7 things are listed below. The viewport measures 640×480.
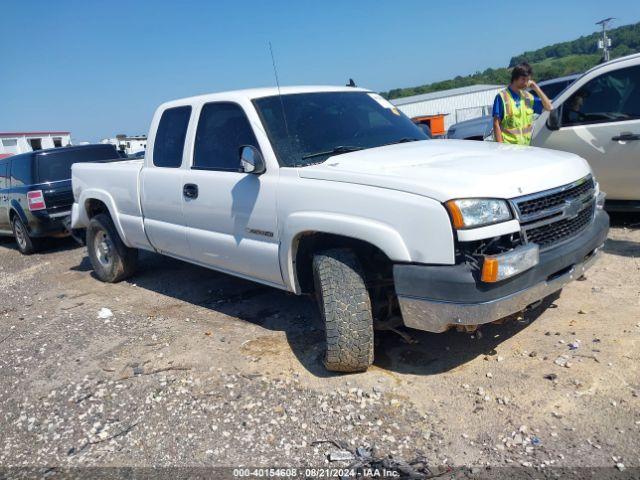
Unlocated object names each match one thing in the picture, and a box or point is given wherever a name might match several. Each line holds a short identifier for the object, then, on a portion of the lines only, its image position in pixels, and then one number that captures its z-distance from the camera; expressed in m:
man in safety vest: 5.76
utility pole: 24.28
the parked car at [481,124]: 10.05
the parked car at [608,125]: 5.64
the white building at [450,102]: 50.03
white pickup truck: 3.04
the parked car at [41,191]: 9.05
